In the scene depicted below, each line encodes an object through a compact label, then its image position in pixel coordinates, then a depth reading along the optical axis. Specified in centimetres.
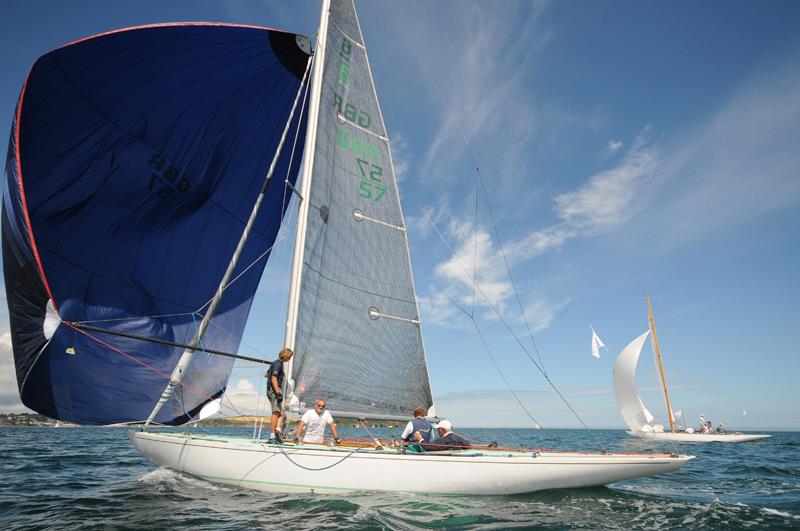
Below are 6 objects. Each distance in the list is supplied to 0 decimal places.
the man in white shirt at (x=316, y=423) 786
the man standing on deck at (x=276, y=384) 803
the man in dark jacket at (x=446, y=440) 704
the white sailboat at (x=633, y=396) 3559
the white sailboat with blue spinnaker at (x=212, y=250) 702
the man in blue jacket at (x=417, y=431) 756
